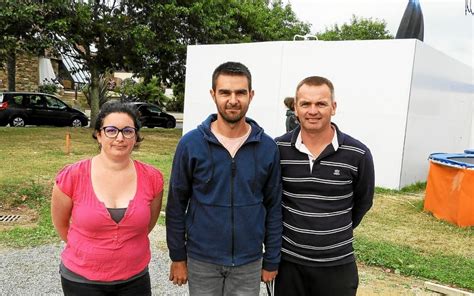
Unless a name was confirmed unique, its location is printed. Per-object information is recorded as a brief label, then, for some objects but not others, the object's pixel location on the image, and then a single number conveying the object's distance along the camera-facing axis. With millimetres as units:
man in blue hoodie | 2332
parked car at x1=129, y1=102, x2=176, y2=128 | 22562
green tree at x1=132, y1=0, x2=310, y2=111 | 16047
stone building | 28562
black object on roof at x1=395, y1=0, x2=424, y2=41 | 11430
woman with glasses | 2219
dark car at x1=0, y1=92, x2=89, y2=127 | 17562
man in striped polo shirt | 2445
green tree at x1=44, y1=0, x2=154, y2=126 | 15164
